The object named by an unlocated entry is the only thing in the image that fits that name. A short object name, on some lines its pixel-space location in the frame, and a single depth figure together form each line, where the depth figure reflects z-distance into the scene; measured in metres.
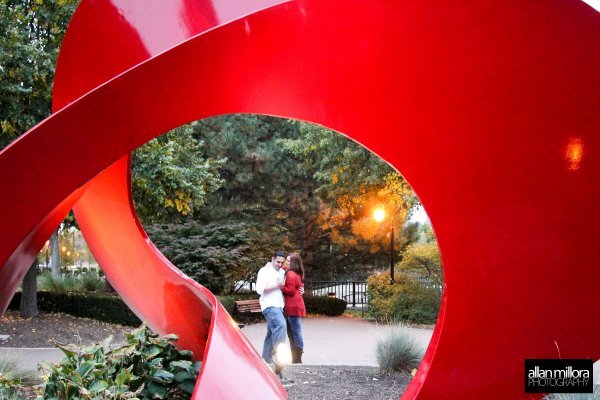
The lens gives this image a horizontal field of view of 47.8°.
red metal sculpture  4.00
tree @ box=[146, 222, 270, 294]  17.67
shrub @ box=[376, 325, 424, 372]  9.03
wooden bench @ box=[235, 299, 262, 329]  17.44
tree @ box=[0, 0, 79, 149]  12.48
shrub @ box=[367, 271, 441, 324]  17.72
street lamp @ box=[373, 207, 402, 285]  18.81
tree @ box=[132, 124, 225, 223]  14.10
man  8.76
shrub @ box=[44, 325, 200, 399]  4.71
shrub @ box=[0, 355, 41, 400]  7.42
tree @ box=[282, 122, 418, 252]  17.88
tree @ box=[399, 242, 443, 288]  20.89
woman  9.23
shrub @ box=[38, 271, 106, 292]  19.28
